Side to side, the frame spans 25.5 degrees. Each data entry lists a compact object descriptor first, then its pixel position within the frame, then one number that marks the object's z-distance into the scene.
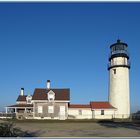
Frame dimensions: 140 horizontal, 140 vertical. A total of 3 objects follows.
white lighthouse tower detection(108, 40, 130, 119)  37.34
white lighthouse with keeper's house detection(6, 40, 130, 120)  36.78
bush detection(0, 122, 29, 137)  12.21
